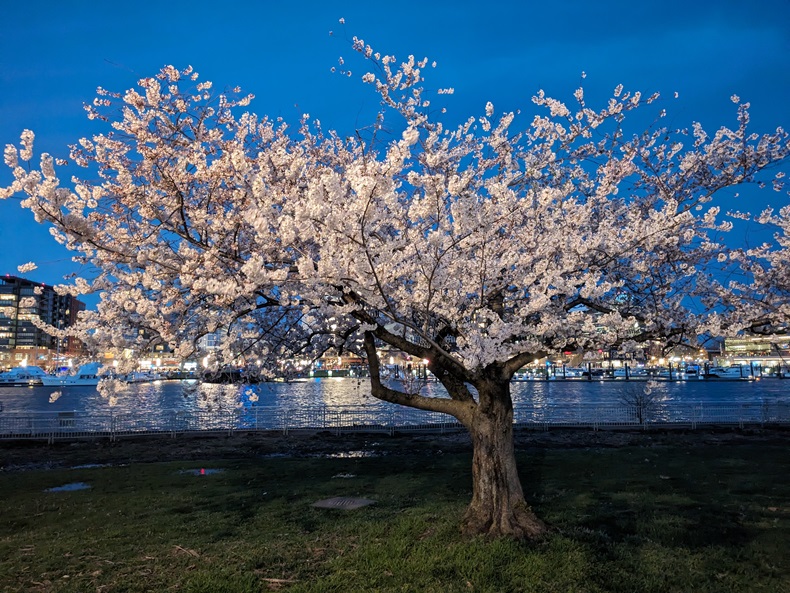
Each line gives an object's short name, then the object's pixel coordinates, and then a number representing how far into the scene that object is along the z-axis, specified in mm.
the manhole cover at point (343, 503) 11430
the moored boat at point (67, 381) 121875
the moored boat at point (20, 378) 130375
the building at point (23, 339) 169950
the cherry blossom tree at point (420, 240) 6504
